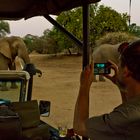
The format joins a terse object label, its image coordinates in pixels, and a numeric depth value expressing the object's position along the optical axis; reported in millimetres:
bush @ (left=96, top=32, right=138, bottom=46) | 6205
